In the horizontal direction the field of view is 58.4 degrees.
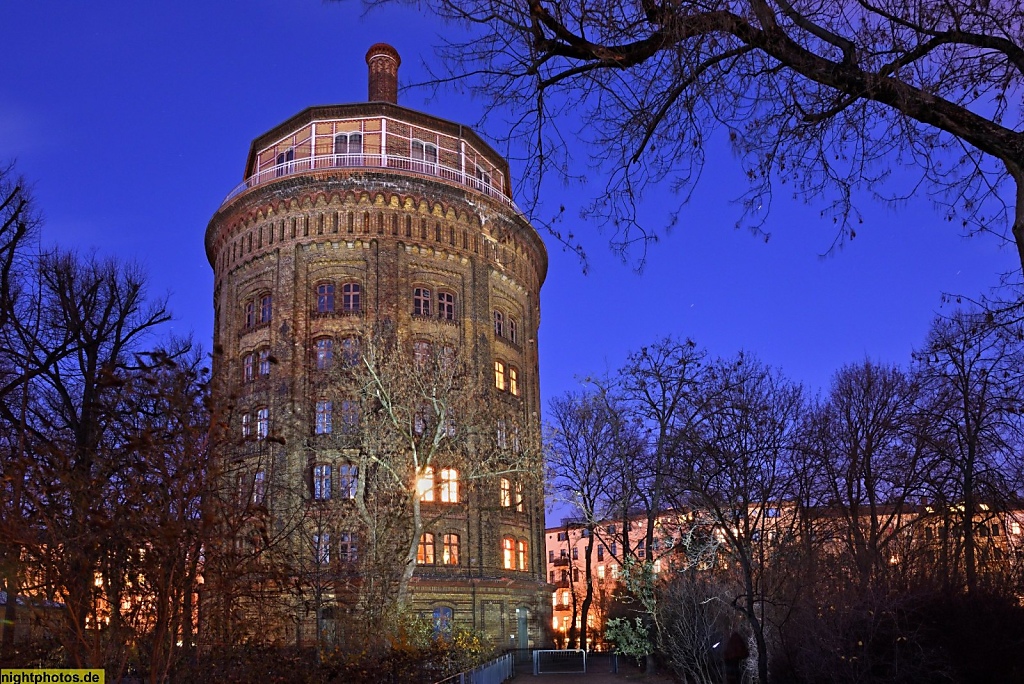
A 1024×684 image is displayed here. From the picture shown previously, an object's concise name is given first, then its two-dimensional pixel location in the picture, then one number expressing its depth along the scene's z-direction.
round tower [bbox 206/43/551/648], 35.00
